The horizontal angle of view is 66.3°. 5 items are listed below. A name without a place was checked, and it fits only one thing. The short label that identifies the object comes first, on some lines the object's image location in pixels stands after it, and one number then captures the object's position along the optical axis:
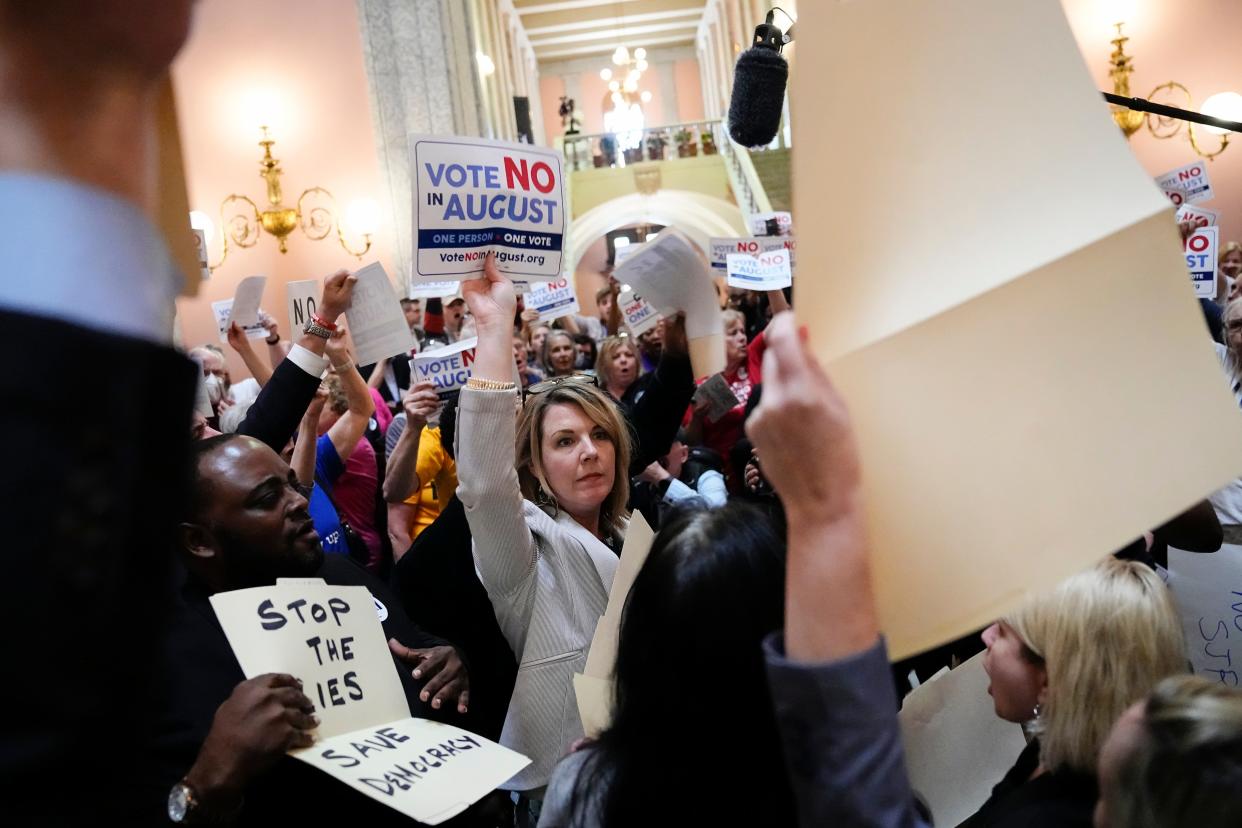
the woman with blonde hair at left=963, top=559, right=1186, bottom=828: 1.42
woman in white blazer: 1.82
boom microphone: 2.00
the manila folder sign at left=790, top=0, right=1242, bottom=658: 0.74
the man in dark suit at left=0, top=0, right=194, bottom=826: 0.36
